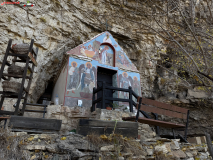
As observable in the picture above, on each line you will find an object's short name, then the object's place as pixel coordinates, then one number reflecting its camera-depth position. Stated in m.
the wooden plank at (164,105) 4.61
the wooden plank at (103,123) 3.62
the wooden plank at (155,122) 4.46
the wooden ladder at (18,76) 4.33
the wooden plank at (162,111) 4.53
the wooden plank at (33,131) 3.53
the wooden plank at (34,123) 3.54
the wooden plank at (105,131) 3.56
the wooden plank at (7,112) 4.12
